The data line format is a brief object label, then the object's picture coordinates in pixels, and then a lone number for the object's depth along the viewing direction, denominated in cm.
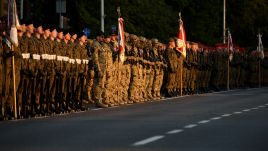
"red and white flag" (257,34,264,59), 6965
